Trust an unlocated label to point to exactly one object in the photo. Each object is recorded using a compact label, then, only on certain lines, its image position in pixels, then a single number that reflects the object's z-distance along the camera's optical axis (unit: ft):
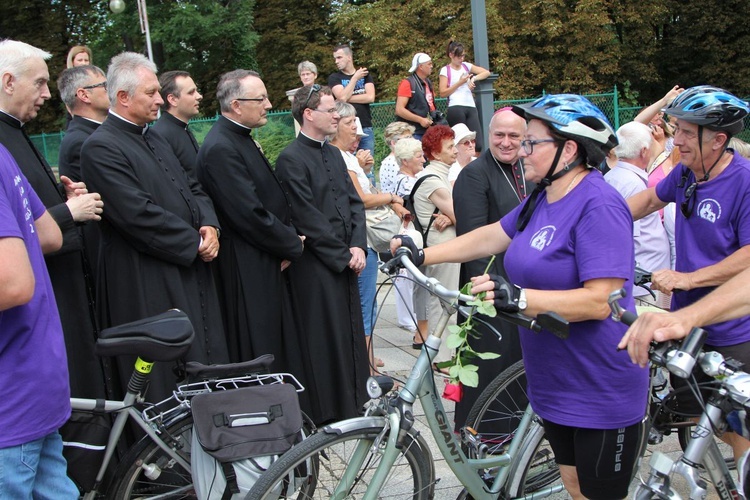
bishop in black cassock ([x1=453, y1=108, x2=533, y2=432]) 15.44
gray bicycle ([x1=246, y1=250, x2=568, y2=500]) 9.83
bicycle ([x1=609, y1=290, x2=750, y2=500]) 6.93
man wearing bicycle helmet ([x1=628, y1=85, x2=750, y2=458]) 11.49
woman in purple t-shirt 9.17
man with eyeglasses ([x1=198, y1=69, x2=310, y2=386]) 16.24
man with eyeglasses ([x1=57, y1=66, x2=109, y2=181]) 16.87
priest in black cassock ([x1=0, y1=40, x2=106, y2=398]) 12.51
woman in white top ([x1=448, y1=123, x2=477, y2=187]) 21.97
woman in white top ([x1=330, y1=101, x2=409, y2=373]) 20.95
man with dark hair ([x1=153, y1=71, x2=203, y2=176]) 18.33
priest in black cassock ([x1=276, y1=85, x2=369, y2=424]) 17.29
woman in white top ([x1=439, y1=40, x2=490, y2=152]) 37.17
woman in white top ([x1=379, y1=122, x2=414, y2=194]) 25.34
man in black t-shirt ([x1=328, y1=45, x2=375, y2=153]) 35.81
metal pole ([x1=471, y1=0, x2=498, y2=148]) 27.30
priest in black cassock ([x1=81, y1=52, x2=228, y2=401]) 14.15
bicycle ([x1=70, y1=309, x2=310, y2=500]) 11.10
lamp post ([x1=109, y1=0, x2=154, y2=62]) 65.82
